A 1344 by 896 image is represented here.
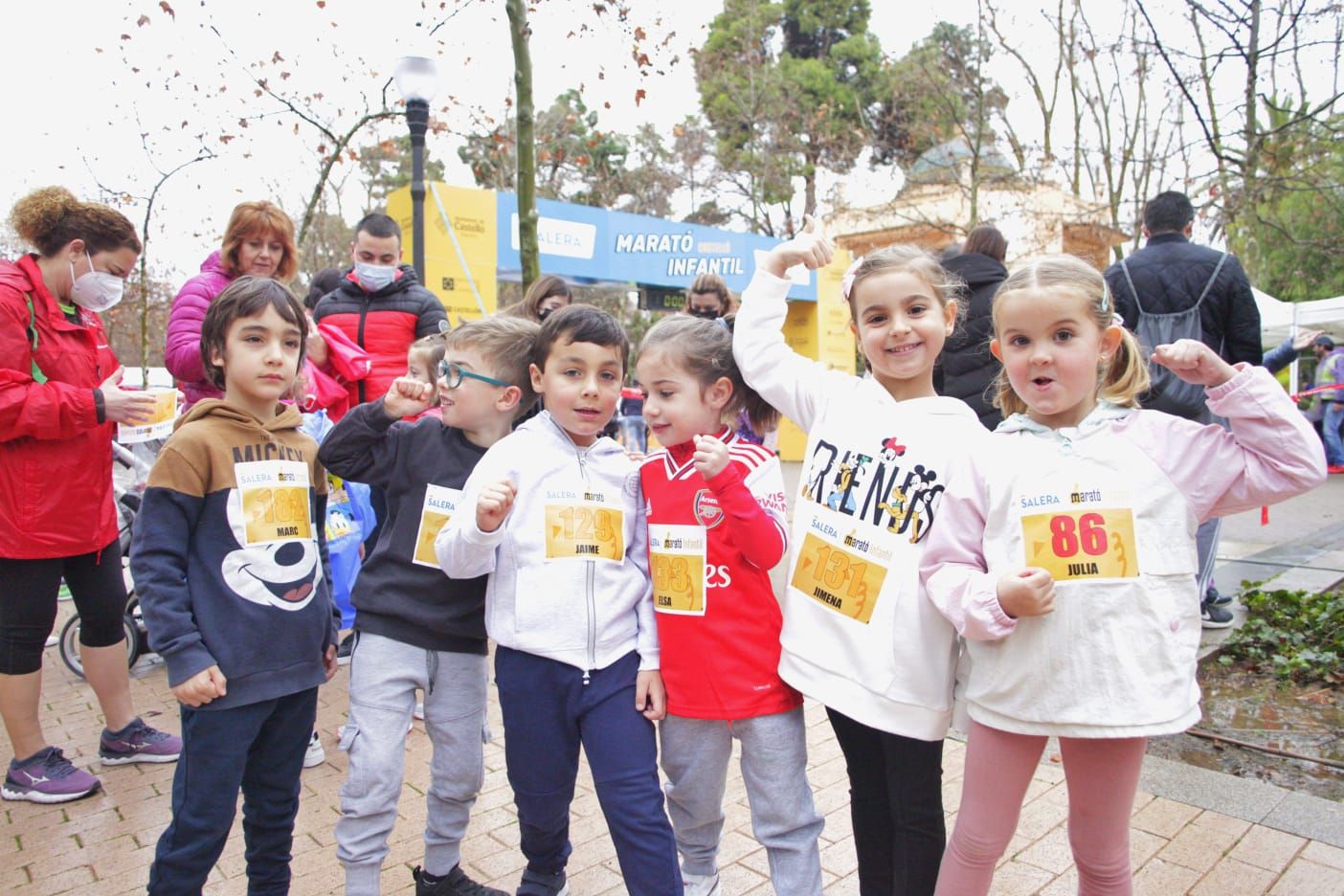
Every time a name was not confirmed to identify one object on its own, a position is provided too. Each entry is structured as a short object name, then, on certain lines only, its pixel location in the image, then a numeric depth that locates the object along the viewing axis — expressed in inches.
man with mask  167.3
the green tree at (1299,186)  236.1
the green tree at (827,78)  1009.5
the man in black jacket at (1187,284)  179.3
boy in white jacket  87.2
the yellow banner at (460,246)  386.6
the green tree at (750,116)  930.1
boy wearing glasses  93.8
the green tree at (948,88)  635.5
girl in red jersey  86.7
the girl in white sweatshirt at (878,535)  80.3
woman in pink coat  138.8
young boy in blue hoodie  84.9
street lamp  289.9
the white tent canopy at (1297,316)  533.2
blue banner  448.8
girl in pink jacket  72.9
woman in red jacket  124.0
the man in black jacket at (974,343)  175.8
